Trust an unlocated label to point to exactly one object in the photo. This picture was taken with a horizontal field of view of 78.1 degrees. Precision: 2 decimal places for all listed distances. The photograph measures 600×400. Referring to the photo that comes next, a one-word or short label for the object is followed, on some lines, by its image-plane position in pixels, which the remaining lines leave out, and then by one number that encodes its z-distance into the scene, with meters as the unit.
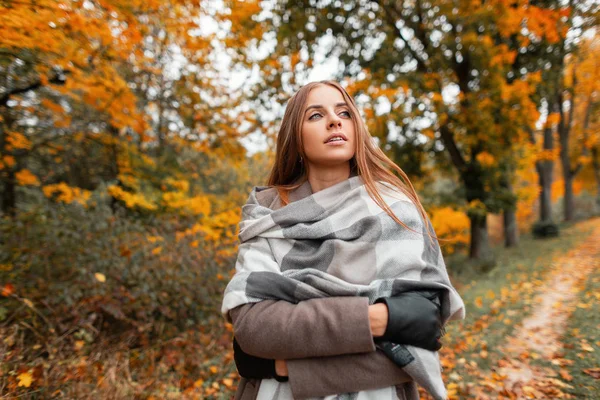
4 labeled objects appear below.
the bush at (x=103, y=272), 3.73
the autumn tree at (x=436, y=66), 7.33
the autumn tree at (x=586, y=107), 12.13
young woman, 1.18
